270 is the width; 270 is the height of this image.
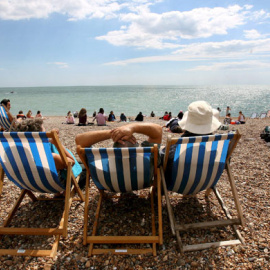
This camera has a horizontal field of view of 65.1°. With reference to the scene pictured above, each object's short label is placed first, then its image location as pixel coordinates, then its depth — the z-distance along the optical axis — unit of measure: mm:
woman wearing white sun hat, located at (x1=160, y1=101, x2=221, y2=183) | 2197
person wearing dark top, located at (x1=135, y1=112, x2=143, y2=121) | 16280
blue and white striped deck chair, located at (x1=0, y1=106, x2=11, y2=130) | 6353
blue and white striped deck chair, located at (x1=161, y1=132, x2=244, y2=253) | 2000
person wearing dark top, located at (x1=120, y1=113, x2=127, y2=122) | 17750
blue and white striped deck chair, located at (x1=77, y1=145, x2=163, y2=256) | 1924
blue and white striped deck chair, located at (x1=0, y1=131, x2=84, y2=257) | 1949
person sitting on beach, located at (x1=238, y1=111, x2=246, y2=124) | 15344
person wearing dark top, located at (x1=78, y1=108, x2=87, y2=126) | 11694
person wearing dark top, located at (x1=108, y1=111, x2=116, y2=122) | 16562
